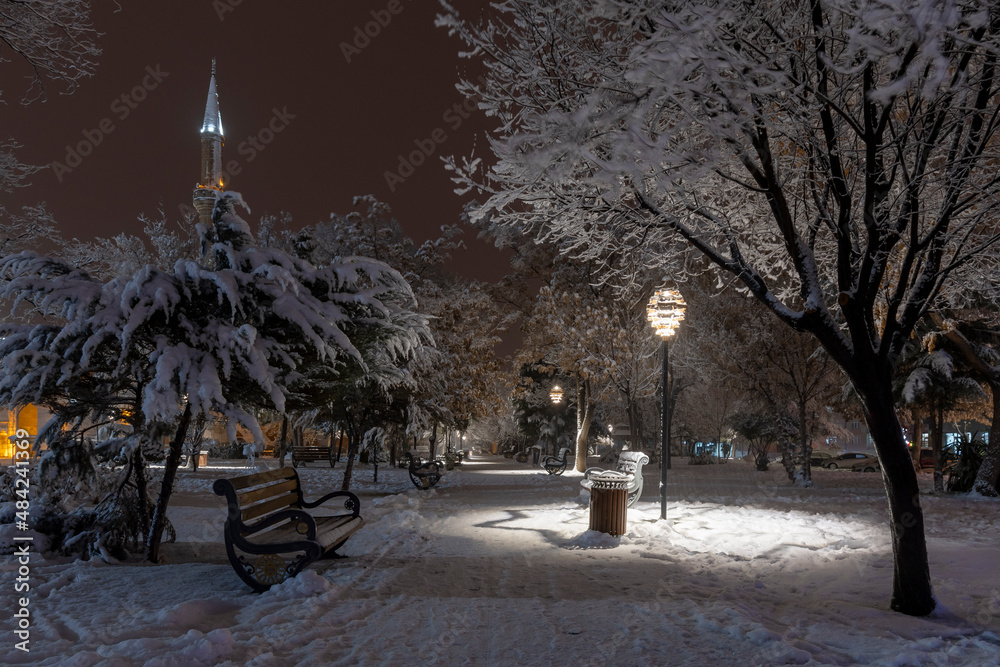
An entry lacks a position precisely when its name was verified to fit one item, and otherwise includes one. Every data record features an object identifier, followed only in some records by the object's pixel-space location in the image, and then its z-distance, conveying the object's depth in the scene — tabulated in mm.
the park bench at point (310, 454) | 34700
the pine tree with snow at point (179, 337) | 6113
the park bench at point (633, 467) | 12166
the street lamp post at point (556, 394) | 30683
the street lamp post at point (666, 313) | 12852
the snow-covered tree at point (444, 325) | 20719
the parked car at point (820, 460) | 43853
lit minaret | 51966
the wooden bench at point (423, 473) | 19156
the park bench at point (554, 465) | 26234
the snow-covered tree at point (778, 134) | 4523
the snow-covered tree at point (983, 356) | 16250
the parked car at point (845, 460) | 41094
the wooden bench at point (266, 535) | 5941
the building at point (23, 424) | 34375
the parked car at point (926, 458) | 36125
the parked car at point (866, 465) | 38906
